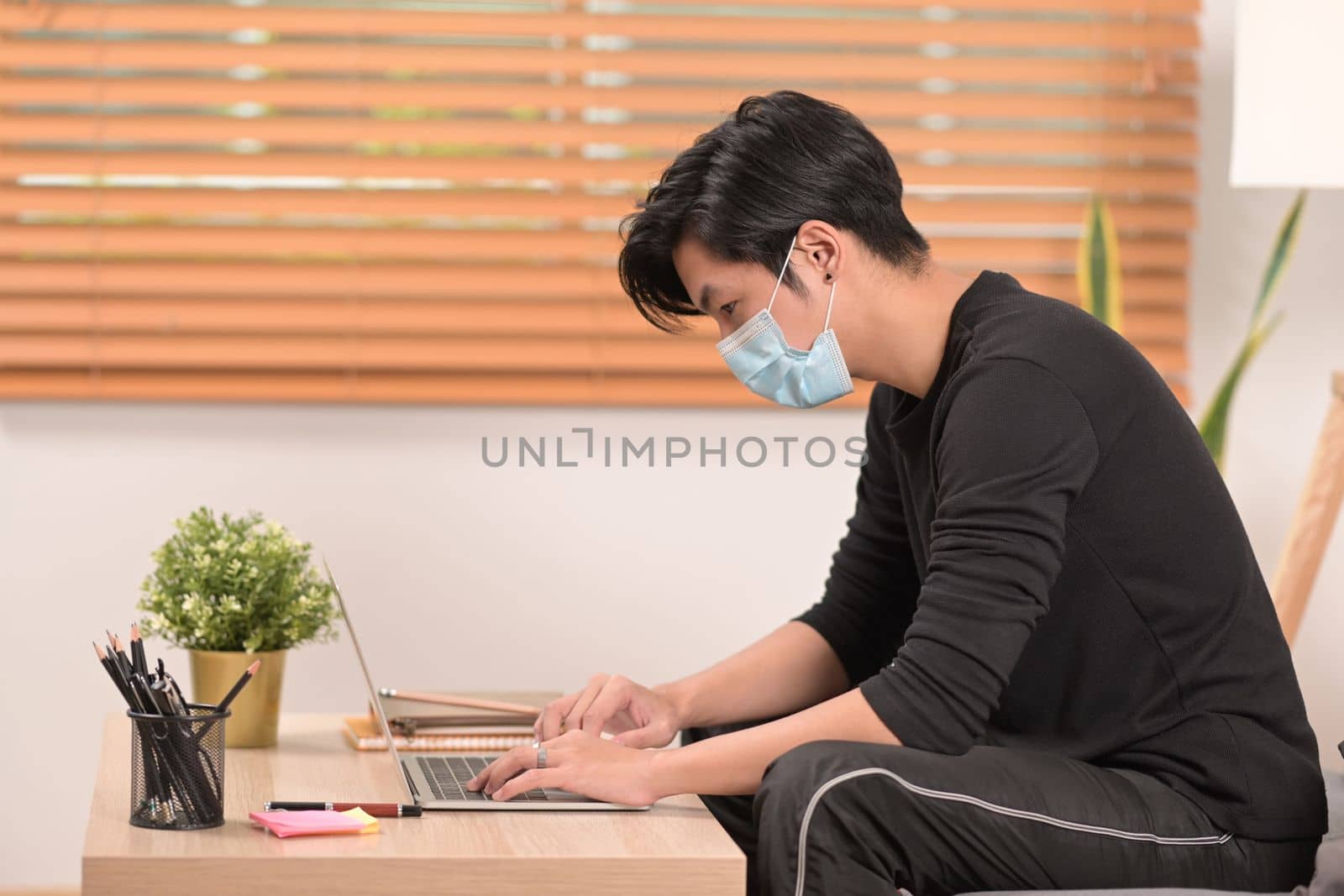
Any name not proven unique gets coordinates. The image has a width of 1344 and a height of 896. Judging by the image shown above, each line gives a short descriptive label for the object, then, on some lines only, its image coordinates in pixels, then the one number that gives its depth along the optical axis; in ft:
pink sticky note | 10.51
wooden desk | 10.23
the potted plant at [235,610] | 12.09
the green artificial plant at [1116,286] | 14.55
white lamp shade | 13.70
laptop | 10.89
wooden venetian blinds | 14.70
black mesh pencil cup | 10.61
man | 10.73
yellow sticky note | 10.60
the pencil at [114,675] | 10.85
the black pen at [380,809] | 10.80
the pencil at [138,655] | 10.85
